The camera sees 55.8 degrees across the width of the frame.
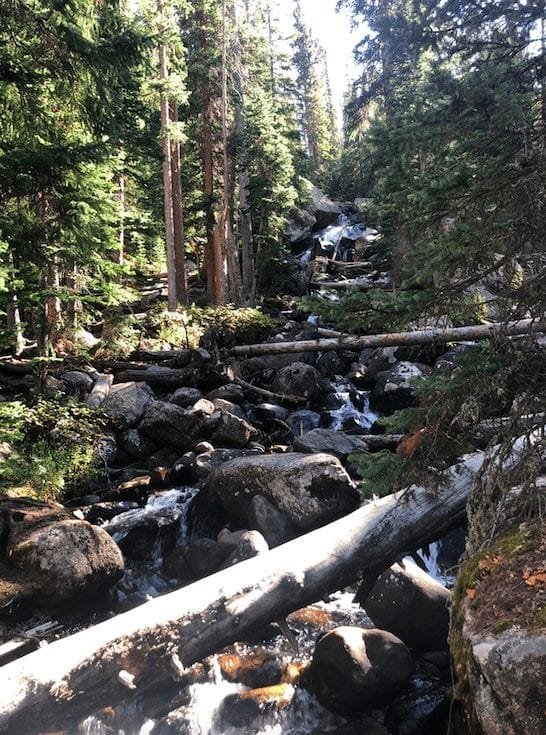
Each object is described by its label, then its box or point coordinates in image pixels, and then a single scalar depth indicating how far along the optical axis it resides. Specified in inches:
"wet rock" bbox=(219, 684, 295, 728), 223.5
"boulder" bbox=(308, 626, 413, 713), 218.5
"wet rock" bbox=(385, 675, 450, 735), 203.5
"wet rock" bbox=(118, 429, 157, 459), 482.3
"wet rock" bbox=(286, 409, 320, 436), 548.4
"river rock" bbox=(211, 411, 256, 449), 483.8
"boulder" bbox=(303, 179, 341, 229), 1450.5
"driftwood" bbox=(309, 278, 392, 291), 962.3
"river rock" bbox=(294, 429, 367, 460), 438.6
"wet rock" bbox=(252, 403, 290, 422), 557.0
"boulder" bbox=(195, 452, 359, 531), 346.6
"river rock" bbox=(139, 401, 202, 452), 486.0
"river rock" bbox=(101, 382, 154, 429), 501.0
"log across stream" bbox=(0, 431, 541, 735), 180.4
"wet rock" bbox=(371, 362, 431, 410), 597.3
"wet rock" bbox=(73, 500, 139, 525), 375.5
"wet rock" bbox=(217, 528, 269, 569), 302.2
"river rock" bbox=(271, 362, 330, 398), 628.4
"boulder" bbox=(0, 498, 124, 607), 270.1
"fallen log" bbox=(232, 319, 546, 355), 411.8
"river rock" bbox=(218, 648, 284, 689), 240.8
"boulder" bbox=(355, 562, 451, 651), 251.4
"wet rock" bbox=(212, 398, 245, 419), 541.7
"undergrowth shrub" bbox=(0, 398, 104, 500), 366.3
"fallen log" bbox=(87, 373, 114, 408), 509.4
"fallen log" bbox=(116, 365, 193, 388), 598.5
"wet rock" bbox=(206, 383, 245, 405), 580.7
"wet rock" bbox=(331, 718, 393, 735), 208.4
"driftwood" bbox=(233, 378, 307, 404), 606.9
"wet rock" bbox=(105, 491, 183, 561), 357.7
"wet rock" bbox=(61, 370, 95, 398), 536.7
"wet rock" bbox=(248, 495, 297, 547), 341.1
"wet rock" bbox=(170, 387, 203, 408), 555.8
